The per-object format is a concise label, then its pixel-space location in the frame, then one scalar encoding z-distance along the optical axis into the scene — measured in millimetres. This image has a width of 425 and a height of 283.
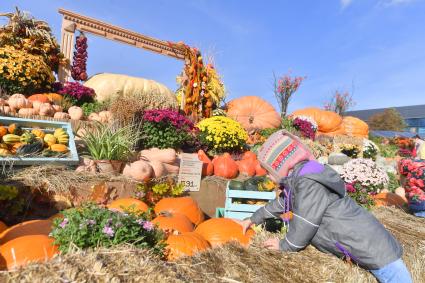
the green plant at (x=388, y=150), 12288
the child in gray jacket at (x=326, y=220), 2203
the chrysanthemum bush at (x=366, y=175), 5480
